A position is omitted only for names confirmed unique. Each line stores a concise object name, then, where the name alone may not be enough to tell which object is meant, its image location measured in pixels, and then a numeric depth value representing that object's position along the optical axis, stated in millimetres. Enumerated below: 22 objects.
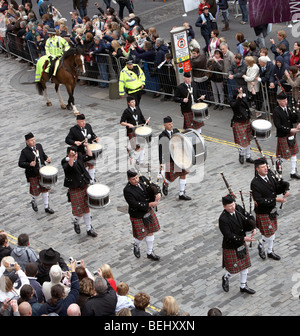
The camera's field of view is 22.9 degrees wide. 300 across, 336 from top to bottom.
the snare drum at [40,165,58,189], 15086
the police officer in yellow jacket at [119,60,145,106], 18703
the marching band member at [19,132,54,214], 15195
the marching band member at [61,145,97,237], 14258
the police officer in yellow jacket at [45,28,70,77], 22141
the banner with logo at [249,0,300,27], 17859
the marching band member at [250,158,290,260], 12500
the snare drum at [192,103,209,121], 16719
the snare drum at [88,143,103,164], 15523
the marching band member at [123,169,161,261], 13023
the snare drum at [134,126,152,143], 16312
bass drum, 14742
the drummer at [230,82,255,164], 16188
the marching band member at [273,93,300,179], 15258
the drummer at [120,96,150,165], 16609
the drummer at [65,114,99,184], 15525
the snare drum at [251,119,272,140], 15617
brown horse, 20938
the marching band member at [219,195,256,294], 11781
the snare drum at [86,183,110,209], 13961
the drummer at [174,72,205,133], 16958
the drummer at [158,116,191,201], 15133
